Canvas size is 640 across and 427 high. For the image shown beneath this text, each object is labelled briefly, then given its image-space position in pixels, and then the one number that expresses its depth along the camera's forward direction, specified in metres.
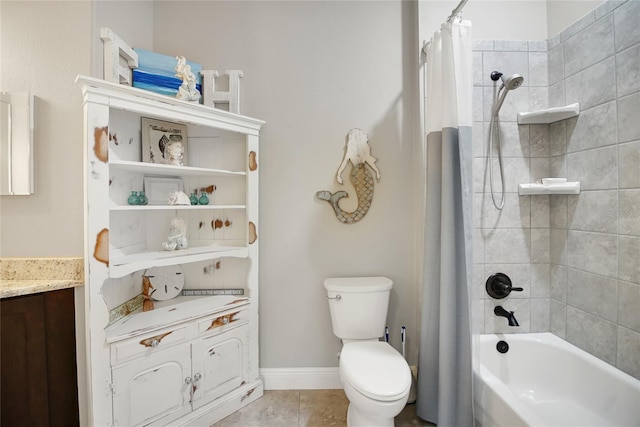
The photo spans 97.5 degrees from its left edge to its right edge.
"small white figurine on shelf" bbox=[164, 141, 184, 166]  1.67
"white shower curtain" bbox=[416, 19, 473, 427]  1.39
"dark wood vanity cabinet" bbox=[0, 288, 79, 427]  1.22
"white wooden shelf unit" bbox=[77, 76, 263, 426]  1.31
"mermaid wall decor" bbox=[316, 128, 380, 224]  1.90
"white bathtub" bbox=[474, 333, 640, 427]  1.24
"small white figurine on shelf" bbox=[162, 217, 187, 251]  1.67
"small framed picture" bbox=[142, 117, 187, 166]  1.66
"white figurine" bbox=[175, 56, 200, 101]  1.64
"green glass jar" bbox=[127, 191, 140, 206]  1.55
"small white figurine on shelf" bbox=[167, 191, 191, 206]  1.61
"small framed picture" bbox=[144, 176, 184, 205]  1.75
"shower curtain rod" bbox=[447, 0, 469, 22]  1.33
